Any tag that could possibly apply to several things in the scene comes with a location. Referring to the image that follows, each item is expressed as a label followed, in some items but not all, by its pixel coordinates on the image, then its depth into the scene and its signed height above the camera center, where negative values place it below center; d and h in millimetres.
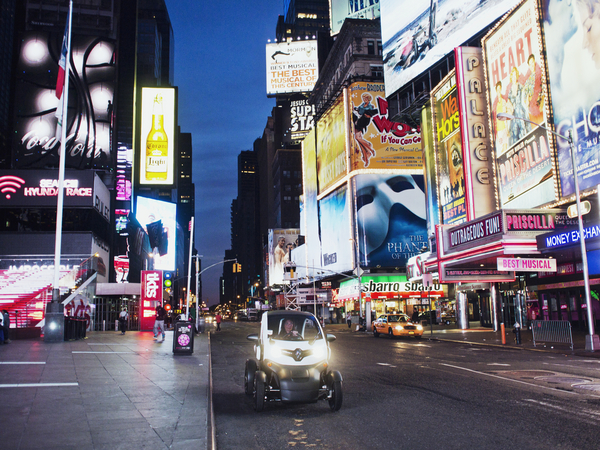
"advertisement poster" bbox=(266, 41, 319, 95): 113125 +49942
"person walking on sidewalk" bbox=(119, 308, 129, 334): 36497 -1073
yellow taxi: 35856 -1985
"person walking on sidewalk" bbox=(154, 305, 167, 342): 27570 -935
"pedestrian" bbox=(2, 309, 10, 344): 24067 -799
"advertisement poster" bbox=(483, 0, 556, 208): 29047 +11042
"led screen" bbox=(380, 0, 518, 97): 38781 +22532
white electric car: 9523 -1248
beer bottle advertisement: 63938 +20427
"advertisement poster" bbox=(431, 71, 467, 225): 40122 +11389
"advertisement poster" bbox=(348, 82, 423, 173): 67438 +20121
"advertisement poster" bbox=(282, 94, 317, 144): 126125 +43386
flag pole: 23594 +5591
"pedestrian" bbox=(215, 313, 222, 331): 52297 -1701
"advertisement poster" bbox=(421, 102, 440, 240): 45969 +11431
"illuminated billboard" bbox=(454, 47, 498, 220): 36469 +10540
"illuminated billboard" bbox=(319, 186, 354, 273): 70250 +9671
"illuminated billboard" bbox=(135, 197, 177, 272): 95188 +15207
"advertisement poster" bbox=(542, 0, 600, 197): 24922 +10455
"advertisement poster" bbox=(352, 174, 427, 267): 67312 +10513
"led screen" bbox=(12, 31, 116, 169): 57219 +22723
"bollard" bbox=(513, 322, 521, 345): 26484 -1880
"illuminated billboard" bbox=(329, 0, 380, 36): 85125 +47646
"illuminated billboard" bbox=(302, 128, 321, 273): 86062 +16898
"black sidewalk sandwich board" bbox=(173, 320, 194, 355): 19480 -1334
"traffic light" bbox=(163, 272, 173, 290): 32219 +1279
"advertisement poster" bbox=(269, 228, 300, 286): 128750 +13197
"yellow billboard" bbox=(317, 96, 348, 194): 71062 +21805
